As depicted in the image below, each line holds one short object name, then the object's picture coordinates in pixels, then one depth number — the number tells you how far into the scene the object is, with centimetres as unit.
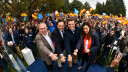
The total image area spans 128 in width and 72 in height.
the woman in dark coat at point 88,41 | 227
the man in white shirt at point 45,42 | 220
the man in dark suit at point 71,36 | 239
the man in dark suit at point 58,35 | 238
